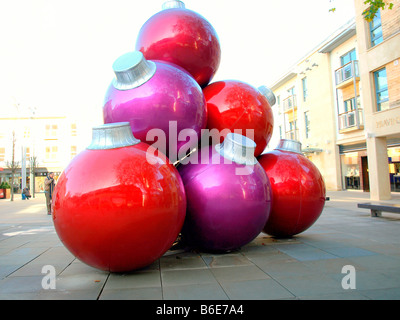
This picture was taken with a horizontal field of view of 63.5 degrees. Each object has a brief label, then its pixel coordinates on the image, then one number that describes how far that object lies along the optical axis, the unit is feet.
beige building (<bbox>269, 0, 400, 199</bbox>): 50.47
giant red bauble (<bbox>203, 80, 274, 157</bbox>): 17.92
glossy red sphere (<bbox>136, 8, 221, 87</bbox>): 17.71
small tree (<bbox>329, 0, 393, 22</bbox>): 25.45
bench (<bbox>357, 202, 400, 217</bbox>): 29.22
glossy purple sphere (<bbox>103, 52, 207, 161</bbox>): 14.80
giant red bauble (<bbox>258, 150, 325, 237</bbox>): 18.61
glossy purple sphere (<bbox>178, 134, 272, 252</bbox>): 15.14
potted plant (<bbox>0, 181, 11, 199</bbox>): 93.96
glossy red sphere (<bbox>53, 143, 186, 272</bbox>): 11.97
